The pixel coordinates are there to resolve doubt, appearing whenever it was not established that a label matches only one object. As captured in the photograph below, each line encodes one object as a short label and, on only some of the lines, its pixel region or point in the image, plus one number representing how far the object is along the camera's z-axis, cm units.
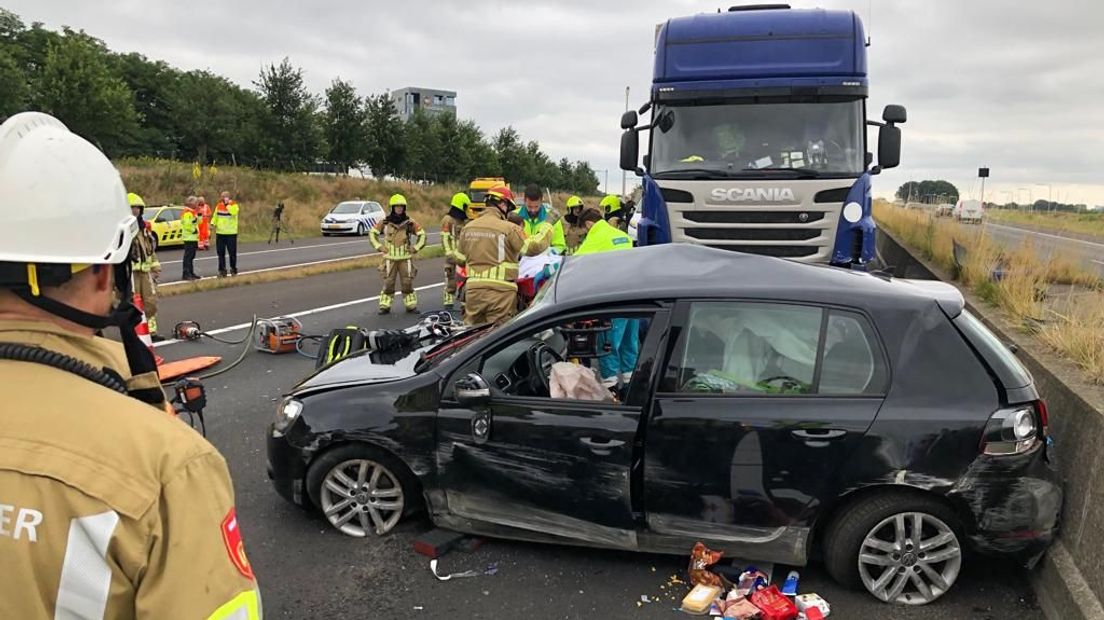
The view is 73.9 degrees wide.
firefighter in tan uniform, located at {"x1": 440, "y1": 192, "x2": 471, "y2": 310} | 1066
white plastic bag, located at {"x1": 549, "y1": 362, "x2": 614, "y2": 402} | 388
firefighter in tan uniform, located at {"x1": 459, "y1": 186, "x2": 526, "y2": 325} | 762
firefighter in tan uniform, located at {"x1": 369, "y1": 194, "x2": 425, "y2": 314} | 1109
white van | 1726
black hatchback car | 329
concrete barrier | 314
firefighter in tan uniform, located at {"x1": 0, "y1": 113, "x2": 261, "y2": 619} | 105
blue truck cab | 736
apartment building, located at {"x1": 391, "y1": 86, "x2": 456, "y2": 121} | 14100
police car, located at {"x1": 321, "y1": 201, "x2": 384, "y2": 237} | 2931
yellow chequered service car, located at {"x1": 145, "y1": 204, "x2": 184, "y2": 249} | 2194
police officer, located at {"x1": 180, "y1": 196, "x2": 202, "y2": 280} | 1446
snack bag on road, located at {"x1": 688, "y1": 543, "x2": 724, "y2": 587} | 346
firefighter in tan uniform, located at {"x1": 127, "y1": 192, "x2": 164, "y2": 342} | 865
